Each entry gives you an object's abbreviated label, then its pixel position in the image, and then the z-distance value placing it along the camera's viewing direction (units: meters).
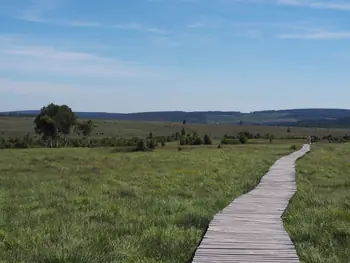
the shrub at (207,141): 68.90
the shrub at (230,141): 68.38
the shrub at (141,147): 56.68
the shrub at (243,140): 68.80
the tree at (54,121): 84.44
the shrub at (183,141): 68.94
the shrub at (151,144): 58.57
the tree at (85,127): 97.42
